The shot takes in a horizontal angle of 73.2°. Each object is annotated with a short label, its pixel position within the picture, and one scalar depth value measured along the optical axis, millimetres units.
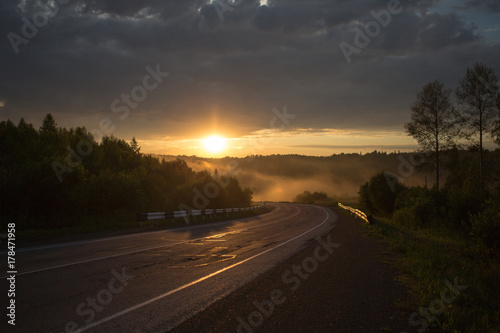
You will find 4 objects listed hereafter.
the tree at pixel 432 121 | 29875
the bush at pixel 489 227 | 12453
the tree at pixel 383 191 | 35250
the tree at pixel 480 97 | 26484
